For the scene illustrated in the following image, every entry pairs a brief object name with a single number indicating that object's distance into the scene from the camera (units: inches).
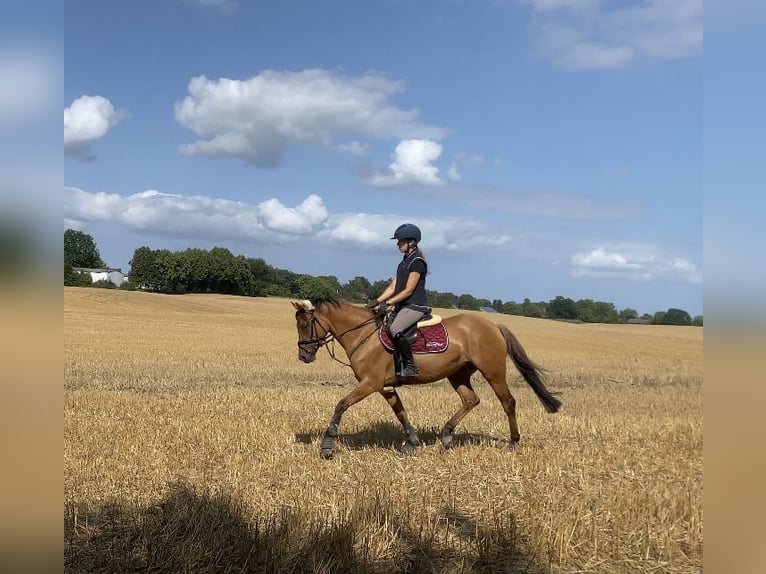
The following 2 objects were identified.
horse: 347.3
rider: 339.0
